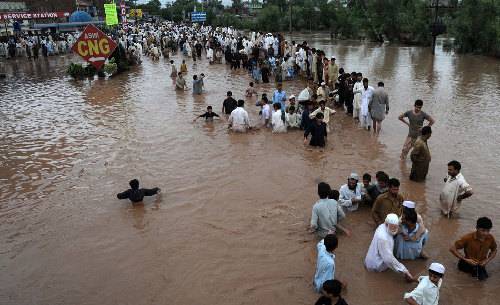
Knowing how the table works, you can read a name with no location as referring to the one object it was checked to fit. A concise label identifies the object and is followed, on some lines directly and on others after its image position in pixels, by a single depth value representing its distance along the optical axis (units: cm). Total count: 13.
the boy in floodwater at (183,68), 2108
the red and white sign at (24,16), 3736
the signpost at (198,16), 6756
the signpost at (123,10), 3669
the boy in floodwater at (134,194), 729
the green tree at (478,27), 2777
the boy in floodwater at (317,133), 980
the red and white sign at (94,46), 1705
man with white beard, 506
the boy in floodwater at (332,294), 393
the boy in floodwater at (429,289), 434
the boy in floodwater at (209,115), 1225
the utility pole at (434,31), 2670
